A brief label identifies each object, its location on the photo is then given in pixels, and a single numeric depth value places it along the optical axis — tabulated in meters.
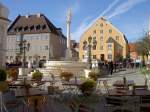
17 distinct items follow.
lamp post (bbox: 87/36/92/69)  14.86
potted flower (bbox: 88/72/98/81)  7.94
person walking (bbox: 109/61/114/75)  14.73
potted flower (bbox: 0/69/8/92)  5.51
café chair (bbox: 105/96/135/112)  3.43
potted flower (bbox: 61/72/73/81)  7.81
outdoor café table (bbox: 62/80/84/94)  6.01
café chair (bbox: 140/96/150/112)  3.55
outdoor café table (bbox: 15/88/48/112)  3.46
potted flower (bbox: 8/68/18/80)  8.58
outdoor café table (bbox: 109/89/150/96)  3.76
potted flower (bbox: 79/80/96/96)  5.10
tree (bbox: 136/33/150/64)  16.28
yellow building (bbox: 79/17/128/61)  33.39
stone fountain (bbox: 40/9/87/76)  14.80
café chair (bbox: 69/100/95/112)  3.11
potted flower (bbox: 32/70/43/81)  7.55
